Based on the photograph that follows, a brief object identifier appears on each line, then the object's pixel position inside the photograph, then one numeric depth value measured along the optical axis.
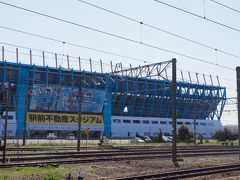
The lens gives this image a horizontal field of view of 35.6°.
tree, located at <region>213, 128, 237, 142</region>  79.06
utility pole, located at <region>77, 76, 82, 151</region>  38.62
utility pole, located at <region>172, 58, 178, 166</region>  27.67
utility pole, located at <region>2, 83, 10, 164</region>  21.41
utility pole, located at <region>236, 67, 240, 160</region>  28.63
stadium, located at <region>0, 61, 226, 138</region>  80.78
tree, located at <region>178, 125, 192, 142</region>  71.06
